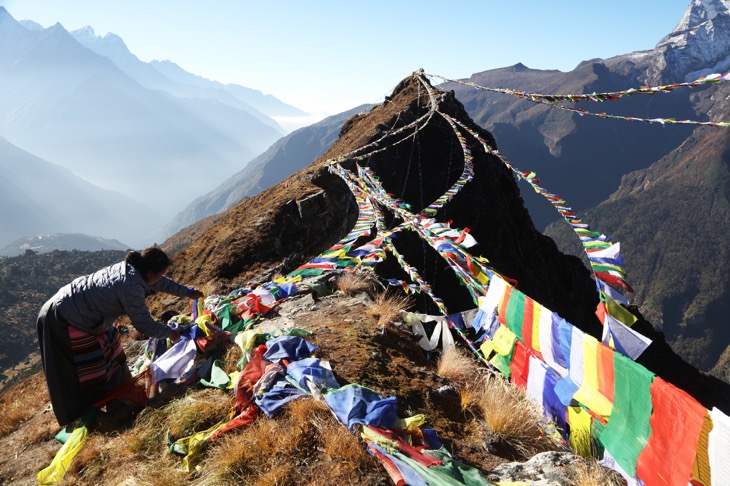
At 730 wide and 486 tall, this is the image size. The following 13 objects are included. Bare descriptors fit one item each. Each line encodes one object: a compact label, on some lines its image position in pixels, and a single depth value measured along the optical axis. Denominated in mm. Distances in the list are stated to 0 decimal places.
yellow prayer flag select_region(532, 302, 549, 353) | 5684
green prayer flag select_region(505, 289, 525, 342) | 6145
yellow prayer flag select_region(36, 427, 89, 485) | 4750
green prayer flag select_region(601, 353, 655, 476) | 3742
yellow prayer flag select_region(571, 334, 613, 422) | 4320
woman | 5258
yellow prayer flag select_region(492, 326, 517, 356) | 6373
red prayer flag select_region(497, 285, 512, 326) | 6597
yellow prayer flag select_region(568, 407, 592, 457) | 4664
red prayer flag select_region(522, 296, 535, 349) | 5863
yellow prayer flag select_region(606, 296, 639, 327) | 5887
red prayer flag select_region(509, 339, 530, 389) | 5992
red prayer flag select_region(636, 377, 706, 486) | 3219
